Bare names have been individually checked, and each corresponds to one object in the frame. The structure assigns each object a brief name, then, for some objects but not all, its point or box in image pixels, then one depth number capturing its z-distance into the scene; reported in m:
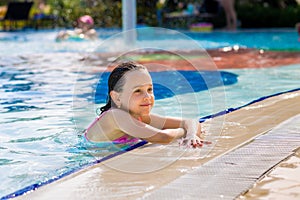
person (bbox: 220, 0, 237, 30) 18.49
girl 4.20
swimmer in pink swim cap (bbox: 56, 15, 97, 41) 15.80
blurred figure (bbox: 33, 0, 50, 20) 23.24
